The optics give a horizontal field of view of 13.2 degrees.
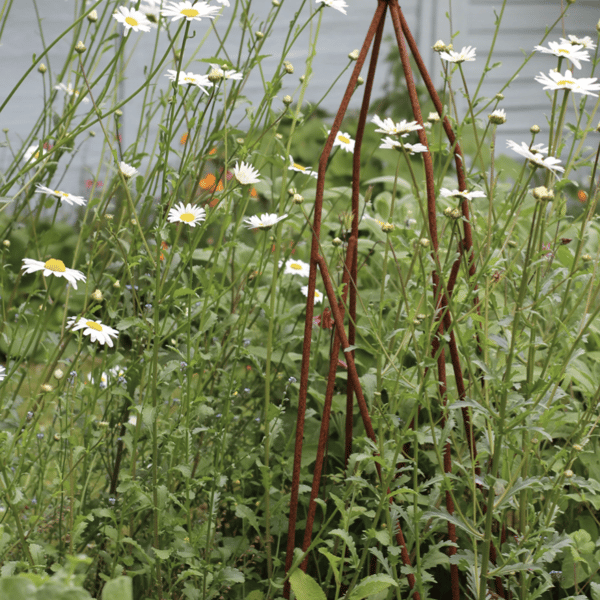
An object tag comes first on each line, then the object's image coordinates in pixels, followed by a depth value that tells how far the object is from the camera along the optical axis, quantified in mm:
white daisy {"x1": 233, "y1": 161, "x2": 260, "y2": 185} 2189
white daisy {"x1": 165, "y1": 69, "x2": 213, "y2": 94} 2216
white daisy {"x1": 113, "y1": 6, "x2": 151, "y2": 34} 2222
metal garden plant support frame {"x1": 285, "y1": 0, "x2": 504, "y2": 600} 2194
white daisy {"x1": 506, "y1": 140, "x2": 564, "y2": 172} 2074
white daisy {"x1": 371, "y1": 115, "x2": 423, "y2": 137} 2111
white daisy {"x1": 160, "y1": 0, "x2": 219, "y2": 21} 2181
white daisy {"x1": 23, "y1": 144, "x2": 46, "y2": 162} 2364
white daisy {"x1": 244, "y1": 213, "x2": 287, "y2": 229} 2194
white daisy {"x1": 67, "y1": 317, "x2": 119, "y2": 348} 2197
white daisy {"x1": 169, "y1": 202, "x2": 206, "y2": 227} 2228
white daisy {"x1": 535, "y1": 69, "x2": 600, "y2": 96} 2131
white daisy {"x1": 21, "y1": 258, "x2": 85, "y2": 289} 2189
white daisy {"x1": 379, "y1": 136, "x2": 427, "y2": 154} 2119
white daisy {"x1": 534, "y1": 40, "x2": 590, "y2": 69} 2159
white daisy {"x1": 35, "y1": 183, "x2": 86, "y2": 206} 2274
